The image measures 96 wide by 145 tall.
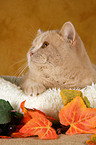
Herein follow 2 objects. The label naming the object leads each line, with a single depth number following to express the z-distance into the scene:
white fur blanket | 0.79
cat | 0.87
